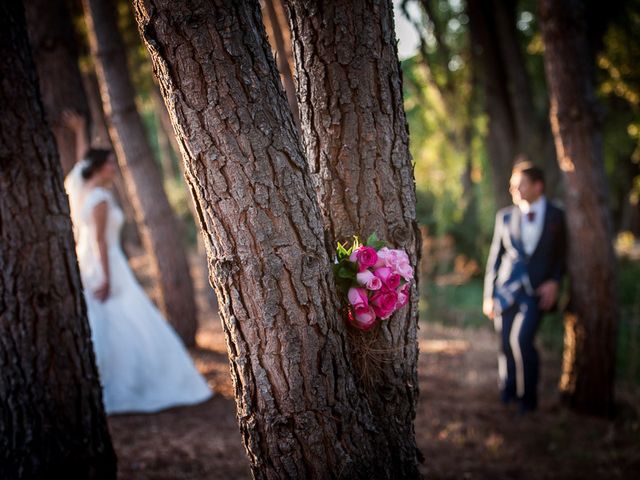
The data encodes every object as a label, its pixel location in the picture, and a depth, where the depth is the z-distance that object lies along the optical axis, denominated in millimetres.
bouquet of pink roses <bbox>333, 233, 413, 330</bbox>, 2084
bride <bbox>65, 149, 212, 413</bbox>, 4895
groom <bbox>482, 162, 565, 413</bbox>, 4906
